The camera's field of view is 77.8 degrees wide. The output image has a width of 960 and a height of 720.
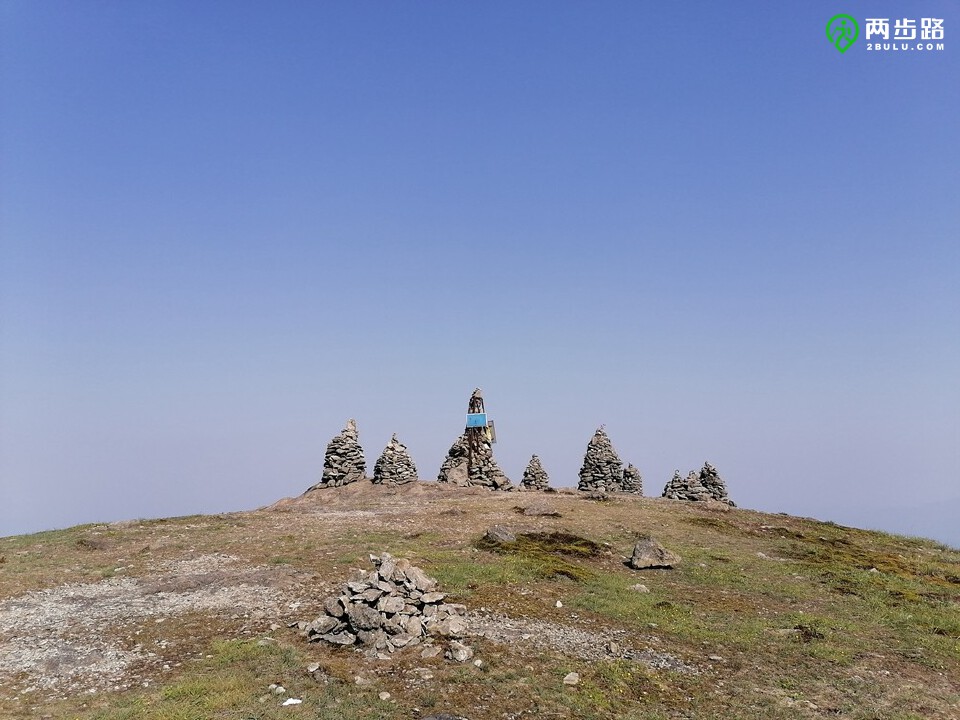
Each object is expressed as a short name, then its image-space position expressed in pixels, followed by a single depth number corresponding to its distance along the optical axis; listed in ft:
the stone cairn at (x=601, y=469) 235.75
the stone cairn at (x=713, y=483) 216.95
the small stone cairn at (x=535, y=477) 237.45
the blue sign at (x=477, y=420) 232.12
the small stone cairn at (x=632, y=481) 239.91
